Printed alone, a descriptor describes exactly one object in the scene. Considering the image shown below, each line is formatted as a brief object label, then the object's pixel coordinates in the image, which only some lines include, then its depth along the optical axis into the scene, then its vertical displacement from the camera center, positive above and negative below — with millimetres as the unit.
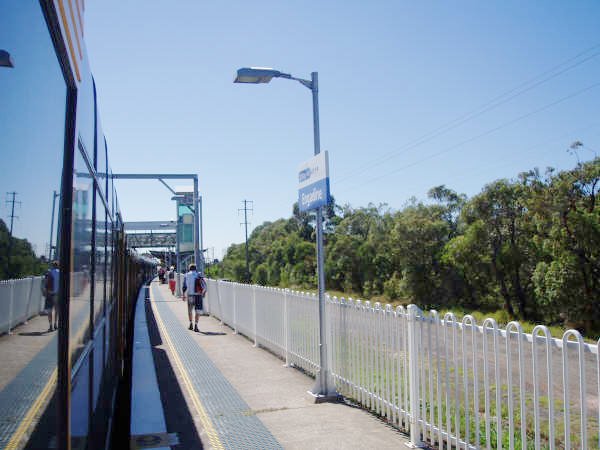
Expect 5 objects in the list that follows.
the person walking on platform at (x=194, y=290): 13738 -508
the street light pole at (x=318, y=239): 6930 +406
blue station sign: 6871 +1140
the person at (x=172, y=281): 30859 -611
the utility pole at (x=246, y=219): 72438 +6816
